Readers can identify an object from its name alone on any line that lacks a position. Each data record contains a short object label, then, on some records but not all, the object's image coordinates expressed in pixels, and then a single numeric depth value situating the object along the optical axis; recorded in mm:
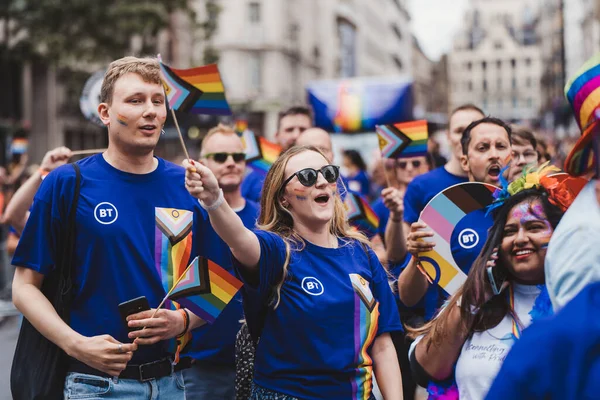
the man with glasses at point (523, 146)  5609
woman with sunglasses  3346
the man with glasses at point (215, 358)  4883
